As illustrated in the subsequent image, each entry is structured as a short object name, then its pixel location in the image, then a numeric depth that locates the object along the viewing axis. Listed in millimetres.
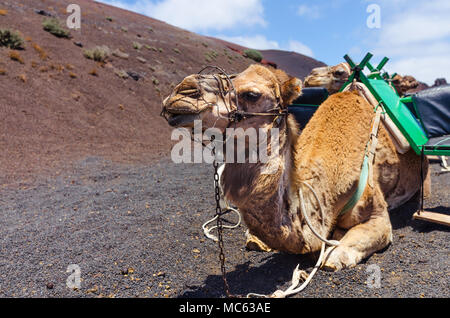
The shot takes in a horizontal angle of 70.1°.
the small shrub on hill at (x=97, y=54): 20234
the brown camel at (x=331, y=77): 5484
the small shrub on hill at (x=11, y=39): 15766
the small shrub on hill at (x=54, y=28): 20172
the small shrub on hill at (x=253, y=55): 41597
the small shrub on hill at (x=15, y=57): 15133
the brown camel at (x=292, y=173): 2262
